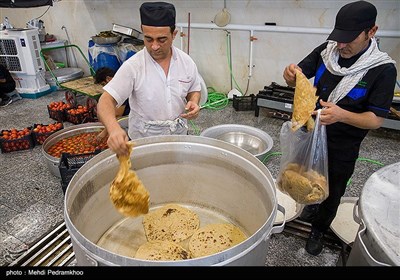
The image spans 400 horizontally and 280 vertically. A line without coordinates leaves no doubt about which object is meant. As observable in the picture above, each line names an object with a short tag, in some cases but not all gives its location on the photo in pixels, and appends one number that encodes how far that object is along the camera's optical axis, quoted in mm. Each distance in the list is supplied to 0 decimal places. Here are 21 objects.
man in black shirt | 1204
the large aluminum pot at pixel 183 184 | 1125
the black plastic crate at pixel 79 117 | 3359
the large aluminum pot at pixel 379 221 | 842
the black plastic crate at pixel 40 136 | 2898
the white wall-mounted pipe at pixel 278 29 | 2895
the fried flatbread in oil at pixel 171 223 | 1372
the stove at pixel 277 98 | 3195
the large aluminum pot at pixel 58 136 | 2386
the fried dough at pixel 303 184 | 1430
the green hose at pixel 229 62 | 3951
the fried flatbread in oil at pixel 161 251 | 1182
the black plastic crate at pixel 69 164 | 2047
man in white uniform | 1323
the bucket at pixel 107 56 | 4051
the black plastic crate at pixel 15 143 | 2811
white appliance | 4098
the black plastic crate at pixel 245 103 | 3711
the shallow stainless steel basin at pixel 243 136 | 2744
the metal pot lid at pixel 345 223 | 1788
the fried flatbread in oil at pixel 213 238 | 1267
